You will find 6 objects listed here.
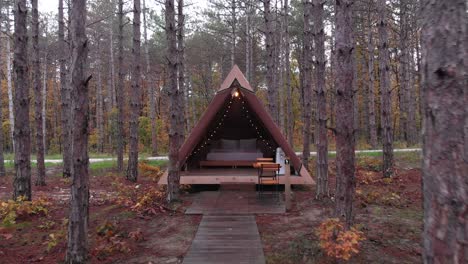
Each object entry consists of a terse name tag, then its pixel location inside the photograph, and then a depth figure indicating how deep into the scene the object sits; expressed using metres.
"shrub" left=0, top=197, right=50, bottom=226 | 6.59
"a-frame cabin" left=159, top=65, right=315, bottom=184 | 9.50
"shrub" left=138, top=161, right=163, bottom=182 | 13.19
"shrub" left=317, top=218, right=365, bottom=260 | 4.45
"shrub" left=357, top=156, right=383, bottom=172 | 13.50
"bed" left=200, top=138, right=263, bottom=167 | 12.20
